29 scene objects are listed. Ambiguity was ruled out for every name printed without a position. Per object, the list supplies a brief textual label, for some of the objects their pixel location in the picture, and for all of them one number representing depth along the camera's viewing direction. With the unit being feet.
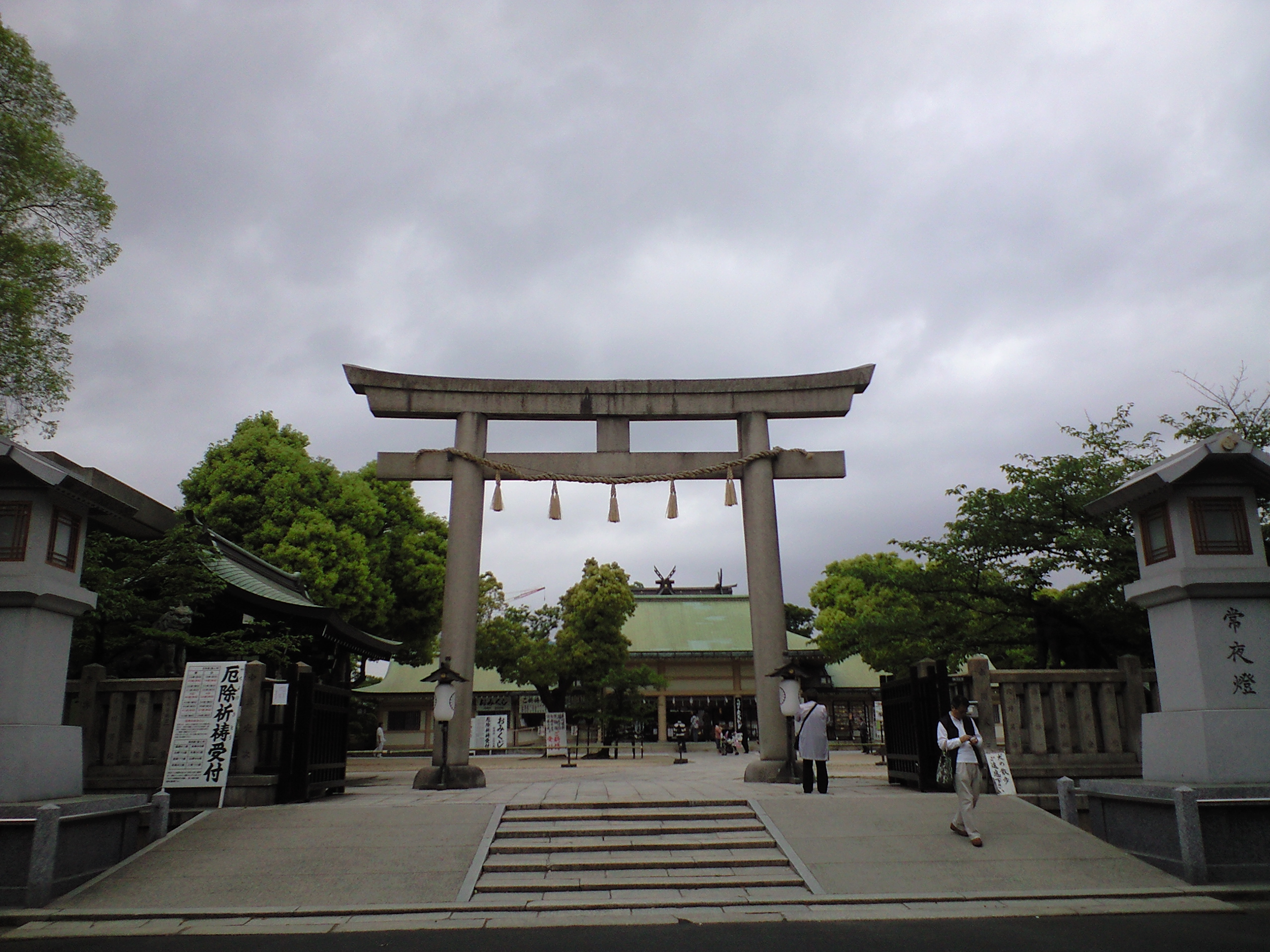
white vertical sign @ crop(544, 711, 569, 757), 81.41
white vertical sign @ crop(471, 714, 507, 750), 86.12
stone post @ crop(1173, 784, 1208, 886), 22.43
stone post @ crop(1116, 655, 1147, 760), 31.55
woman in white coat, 34.27
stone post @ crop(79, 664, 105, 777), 30.73
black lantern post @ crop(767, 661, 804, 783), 39.45
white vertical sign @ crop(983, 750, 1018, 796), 30.25
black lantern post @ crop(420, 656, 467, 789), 40.42
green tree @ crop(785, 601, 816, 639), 150.82
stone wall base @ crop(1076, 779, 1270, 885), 22.38
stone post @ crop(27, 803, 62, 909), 21.61
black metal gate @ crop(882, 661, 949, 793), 33.09
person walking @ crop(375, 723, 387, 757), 98.53
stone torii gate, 44.42
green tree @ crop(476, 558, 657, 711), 83.66
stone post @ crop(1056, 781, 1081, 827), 28.55
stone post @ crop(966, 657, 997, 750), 31.22
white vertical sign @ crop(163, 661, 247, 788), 30.19
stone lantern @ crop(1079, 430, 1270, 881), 22.68
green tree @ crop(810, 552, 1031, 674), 42.57
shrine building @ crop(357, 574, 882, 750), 103.35
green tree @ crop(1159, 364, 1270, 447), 37.01
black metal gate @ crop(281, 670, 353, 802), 32.86
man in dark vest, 26.05
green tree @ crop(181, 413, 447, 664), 76.74
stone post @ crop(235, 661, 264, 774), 31.58
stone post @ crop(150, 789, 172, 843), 27.58
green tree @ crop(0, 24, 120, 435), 45.34
